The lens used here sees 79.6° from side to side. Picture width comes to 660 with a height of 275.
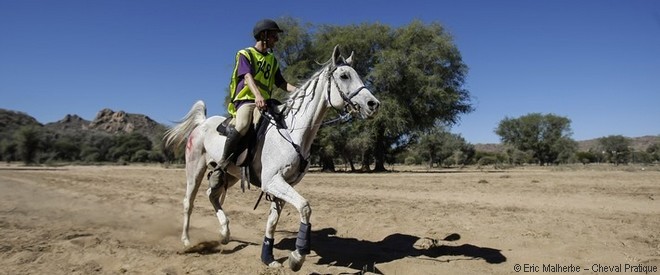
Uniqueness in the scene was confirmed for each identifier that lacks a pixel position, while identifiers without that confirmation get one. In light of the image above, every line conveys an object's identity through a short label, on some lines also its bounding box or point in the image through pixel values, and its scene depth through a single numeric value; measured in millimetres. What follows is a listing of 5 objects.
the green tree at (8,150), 67312
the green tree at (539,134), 85500
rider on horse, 5750
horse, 4934
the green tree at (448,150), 76312
